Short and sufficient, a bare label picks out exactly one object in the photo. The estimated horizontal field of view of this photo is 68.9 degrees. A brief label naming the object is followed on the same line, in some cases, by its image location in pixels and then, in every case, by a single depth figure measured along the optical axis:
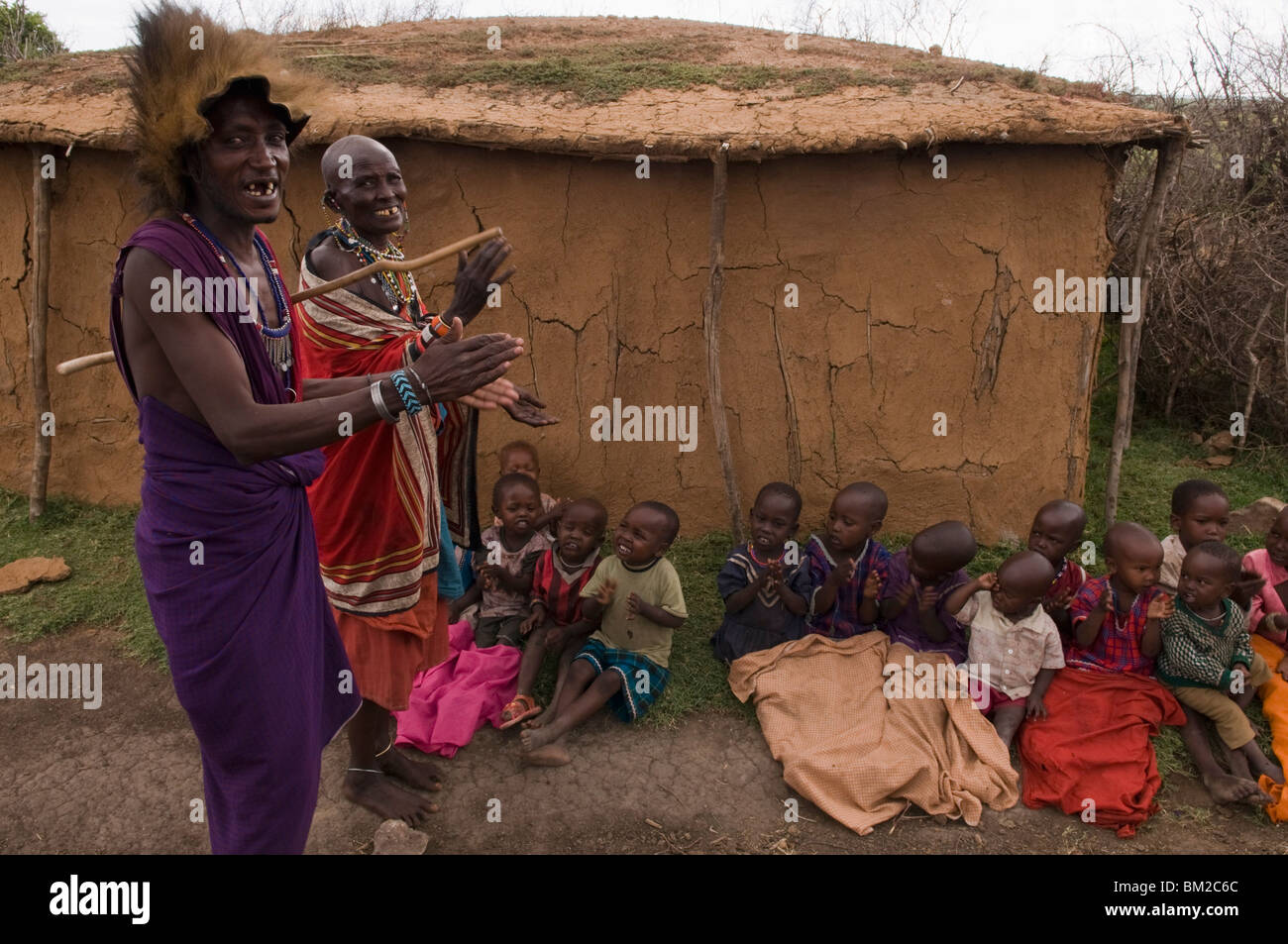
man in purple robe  1.93
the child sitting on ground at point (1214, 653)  3.53
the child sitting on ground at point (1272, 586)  3.83
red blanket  3.27
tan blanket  3.33
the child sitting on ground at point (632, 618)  3.69
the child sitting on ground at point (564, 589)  3.89
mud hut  4.38
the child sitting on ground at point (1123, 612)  3.65
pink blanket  3.56
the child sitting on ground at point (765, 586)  3.88
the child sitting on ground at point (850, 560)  3.86
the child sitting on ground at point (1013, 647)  3.64
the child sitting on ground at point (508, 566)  4.13
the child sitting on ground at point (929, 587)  3.70
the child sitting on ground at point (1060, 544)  3.84
